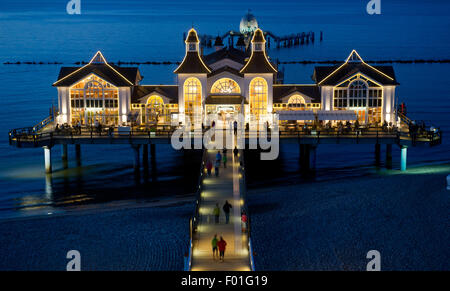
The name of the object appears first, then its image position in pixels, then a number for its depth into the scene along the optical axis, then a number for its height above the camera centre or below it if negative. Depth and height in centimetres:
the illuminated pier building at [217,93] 5769 +103
